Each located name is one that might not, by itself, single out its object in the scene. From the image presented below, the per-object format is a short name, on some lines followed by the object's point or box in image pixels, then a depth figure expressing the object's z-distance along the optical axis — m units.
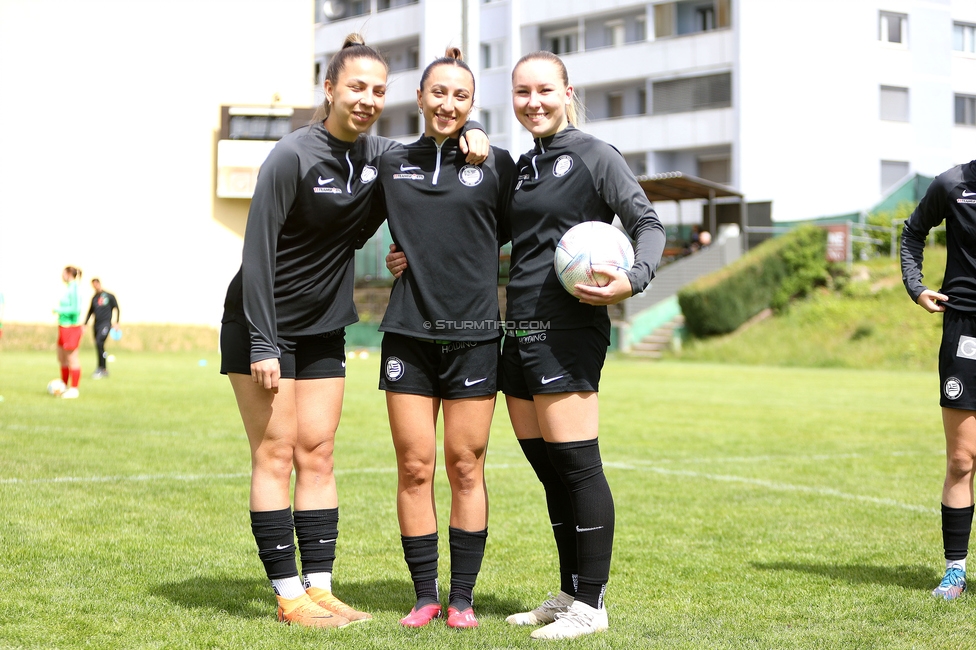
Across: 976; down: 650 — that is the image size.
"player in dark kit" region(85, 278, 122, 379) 20.67
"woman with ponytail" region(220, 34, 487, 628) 4.54
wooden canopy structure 34.31
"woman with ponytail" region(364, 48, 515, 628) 4.56
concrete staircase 33.38
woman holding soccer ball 4.45
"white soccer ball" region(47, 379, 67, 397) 16.20
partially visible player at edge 5.38
